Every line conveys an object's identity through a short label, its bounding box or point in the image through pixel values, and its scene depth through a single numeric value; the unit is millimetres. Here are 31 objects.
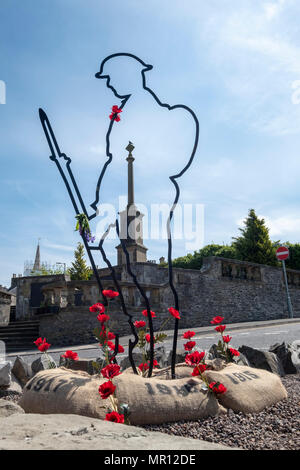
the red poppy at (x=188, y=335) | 3691
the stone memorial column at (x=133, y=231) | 25062
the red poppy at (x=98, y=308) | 3625
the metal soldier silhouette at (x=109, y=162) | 3697
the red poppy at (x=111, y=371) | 2613
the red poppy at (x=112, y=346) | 3398
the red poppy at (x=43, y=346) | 3906
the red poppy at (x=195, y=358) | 2939
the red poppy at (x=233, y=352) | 3820
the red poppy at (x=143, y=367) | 3682
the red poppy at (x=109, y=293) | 3639
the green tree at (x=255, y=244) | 26844
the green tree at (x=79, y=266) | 32878
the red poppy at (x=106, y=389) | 2361
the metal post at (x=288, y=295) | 18297
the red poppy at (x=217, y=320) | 4168
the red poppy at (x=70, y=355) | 3742
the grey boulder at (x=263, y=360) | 4297
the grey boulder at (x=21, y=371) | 4504
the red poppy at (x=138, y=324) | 3832
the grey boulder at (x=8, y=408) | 2540
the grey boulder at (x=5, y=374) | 3885
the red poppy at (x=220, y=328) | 4209
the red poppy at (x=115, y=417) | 2229
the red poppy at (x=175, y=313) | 3441
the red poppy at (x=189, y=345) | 3367
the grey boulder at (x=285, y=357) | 4672
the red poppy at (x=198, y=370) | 2975
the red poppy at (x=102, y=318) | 3412
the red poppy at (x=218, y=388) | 2770
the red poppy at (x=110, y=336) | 3484
